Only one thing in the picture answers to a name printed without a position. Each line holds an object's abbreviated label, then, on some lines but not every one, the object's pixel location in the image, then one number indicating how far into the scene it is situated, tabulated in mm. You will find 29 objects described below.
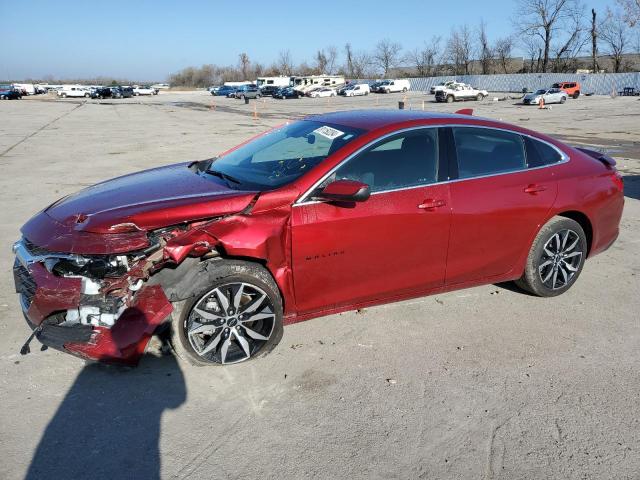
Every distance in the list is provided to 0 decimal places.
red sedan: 3211
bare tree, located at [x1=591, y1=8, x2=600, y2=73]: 78850
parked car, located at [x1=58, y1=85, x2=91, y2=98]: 72188
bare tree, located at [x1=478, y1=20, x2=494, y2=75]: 95831
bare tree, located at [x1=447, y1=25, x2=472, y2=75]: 101188
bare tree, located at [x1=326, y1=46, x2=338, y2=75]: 136250
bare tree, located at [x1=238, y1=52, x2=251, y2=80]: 152000
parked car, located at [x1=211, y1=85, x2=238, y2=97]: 71800
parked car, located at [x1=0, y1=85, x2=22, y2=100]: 60981
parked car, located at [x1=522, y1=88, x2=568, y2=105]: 40959
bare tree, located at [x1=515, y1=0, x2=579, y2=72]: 81312
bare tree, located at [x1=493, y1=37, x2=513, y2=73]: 94875
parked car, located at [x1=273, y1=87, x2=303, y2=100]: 64562
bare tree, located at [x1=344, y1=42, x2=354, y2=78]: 133125
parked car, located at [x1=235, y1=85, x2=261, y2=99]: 62719
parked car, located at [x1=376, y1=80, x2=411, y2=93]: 69000
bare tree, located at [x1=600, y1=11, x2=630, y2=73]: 81312
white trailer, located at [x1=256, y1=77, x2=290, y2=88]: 93712
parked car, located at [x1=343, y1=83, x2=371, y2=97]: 65344
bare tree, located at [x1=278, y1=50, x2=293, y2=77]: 144762
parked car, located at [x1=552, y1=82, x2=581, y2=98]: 49625
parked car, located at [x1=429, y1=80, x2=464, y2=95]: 48044
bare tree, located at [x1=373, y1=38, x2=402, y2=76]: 125500
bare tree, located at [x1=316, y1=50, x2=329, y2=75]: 135750
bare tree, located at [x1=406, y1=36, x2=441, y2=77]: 109875
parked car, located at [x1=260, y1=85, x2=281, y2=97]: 67788
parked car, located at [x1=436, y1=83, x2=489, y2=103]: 47594
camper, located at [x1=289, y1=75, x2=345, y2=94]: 86250
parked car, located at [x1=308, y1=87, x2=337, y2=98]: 67625
